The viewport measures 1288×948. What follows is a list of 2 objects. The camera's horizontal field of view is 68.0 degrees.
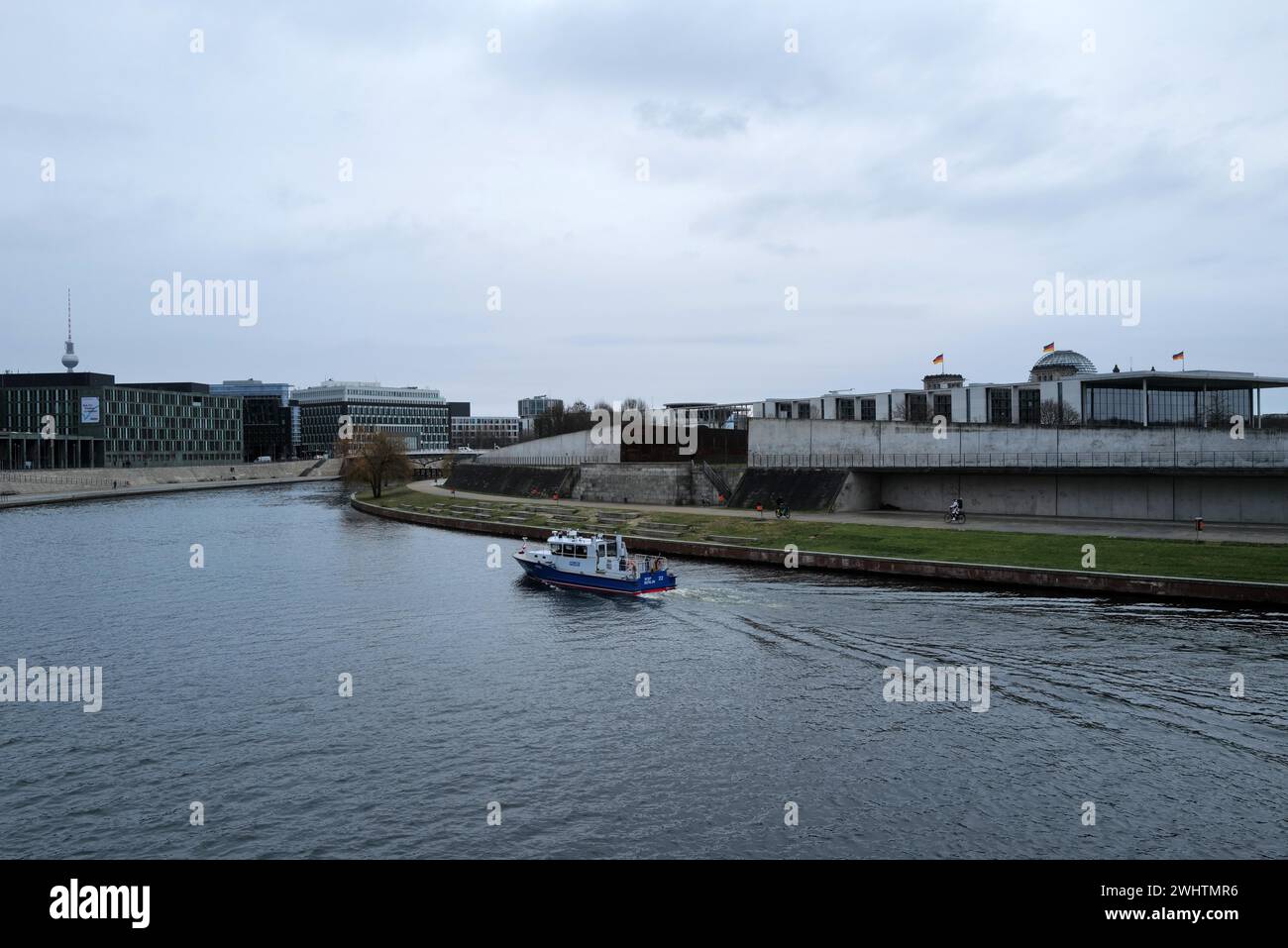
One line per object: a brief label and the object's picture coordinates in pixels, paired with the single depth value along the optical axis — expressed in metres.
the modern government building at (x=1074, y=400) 94.69
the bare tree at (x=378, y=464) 115.75
